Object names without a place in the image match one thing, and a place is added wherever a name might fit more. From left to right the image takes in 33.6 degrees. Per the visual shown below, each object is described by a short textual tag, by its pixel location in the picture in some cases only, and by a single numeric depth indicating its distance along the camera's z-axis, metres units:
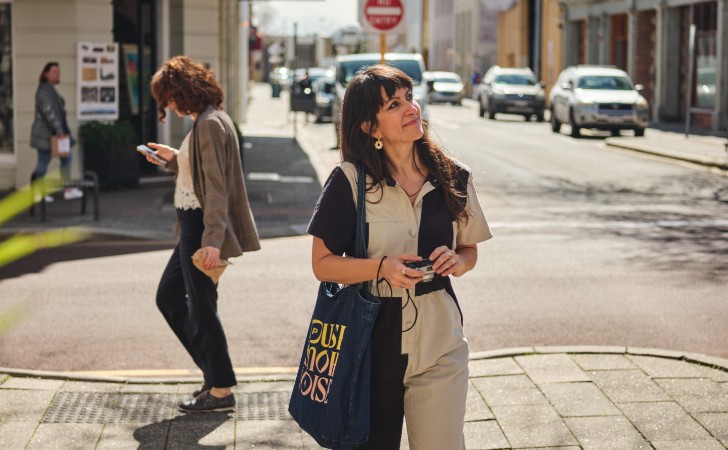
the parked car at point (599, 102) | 29.50
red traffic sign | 17.83
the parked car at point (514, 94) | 39.12
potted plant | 16.67
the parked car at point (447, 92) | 54.28
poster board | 16.88
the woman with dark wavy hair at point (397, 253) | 3.64
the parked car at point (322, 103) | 39.25
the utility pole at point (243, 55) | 38.09
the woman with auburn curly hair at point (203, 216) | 5.69
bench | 13.31
